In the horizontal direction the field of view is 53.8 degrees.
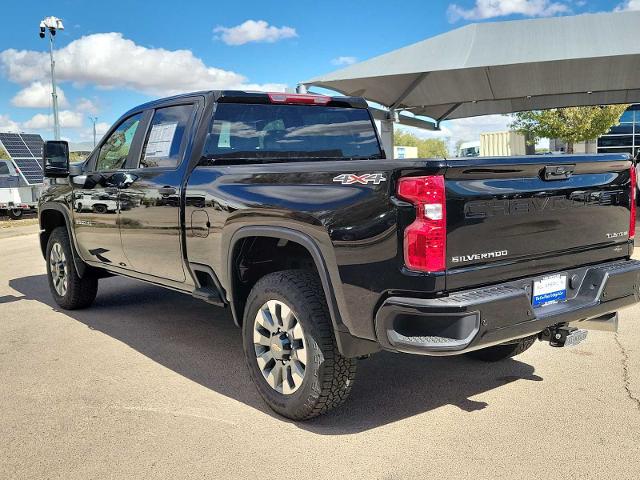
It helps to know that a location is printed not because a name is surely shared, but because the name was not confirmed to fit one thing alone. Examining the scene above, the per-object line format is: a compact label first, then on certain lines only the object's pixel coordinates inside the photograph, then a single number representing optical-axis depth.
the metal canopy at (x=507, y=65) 13.62
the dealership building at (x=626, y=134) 44.56
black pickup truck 2.97
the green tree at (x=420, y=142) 96.00
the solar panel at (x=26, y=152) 21.42
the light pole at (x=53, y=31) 22.36
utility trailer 20.14
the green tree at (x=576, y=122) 34.75
